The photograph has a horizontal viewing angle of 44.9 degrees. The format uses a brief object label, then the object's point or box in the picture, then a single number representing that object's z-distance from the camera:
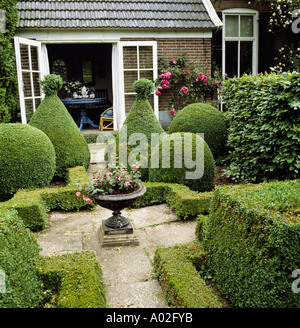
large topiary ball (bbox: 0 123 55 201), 5.68
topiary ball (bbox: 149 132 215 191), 5.83
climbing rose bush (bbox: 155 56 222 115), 10.12
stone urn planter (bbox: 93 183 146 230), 4.43
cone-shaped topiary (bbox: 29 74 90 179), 6.87
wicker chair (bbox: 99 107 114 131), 10.64
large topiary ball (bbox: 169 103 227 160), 7.53
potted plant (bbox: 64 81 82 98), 14.37
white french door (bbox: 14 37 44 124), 8.12
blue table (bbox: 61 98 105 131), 11.64
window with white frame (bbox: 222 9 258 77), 11.70
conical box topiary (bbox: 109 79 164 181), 6.83
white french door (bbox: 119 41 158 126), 9.85
